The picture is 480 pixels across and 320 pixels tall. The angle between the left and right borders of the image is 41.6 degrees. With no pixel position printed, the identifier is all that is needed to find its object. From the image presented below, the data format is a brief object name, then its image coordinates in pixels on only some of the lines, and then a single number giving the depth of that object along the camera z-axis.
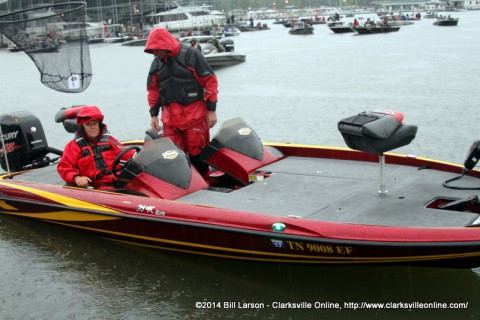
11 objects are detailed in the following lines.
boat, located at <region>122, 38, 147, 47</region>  54.25
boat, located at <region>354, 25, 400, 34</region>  49.88
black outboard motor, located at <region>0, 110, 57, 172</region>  7.51
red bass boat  4.61
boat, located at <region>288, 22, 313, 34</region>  58.53
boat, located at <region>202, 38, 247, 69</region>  27.97
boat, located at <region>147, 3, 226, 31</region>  68.56
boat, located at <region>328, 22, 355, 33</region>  55.16
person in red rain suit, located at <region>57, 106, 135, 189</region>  6.20
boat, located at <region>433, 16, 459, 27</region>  56.34
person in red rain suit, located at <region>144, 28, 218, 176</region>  6.59
